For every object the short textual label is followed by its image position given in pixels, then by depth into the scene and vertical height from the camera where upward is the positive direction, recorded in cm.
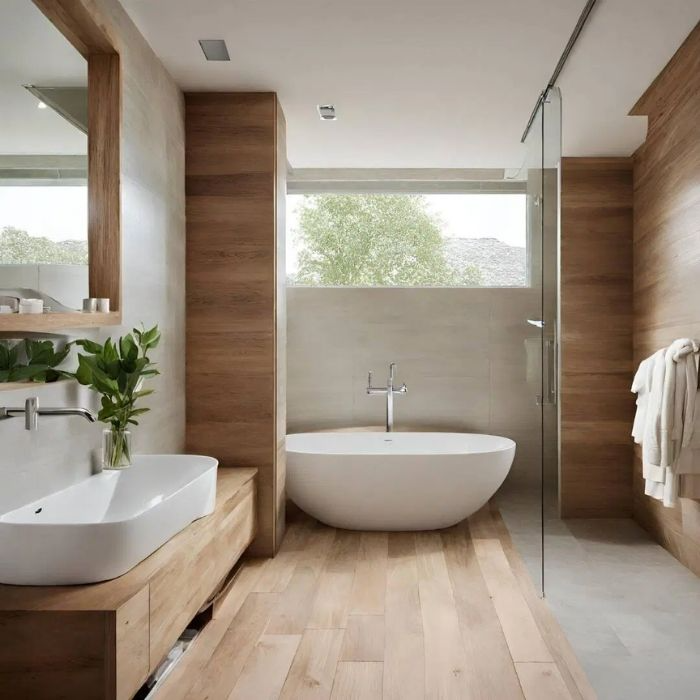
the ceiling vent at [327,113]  406 +139
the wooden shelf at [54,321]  206 +10
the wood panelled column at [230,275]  392 +43
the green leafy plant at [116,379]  258 -10
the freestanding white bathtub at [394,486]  425 -80
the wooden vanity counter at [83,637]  186 -76
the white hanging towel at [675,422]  341 -33
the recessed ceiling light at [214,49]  324 +141
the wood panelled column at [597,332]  457 +15
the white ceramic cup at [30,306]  216 +14
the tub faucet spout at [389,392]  520 -29
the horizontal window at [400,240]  563 +89
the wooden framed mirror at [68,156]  215 +68
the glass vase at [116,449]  272 -37
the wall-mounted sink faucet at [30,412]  213 -18
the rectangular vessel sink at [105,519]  191 -52
